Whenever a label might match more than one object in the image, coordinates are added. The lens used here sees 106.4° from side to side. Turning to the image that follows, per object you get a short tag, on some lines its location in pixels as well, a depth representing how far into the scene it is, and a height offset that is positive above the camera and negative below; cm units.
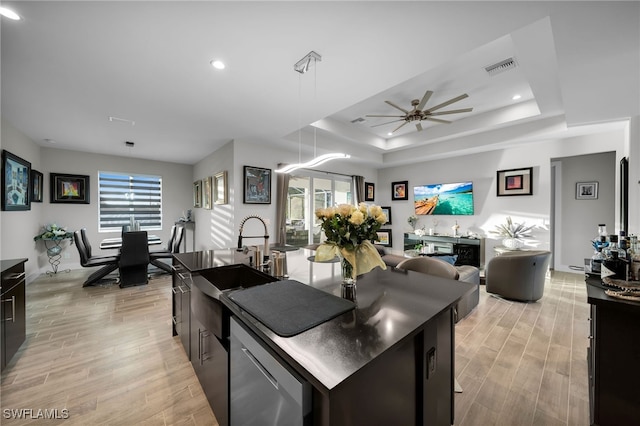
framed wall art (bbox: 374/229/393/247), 650 -70
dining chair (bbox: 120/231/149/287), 402 -80
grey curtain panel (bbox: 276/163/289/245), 480 +15
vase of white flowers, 120 -12
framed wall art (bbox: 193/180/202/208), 601 +48
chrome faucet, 189 -30
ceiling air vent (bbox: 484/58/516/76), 264 +167
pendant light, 199 +129
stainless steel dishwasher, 74 -66
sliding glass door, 527 +28
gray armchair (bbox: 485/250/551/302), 320 -85
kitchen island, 72 -45
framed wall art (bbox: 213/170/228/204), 446 +47
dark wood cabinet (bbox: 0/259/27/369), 187 -82
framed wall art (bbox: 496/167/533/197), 459 +61
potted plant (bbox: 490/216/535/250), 446 -41
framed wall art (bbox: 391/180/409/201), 644 +60
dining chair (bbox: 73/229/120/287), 398 -85
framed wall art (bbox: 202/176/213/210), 518 +46
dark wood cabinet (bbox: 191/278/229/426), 129 -87
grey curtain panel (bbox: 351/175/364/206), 629 +69
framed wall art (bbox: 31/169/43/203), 433 +48
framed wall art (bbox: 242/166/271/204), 433 +50
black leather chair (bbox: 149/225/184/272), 471 -81
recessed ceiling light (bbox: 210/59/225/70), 207 +130
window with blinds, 570 +28
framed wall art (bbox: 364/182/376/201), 668 +60
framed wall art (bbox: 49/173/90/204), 499 +51
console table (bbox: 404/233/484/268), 503 -76
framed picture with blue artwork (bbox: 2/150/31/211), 332 +44
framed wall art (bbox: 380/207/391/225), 677 +6
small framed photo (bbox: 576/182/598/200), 460 +43
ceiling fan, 325 +144
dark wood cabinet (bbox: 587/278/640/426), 123 -79
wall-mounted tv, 538 +32
